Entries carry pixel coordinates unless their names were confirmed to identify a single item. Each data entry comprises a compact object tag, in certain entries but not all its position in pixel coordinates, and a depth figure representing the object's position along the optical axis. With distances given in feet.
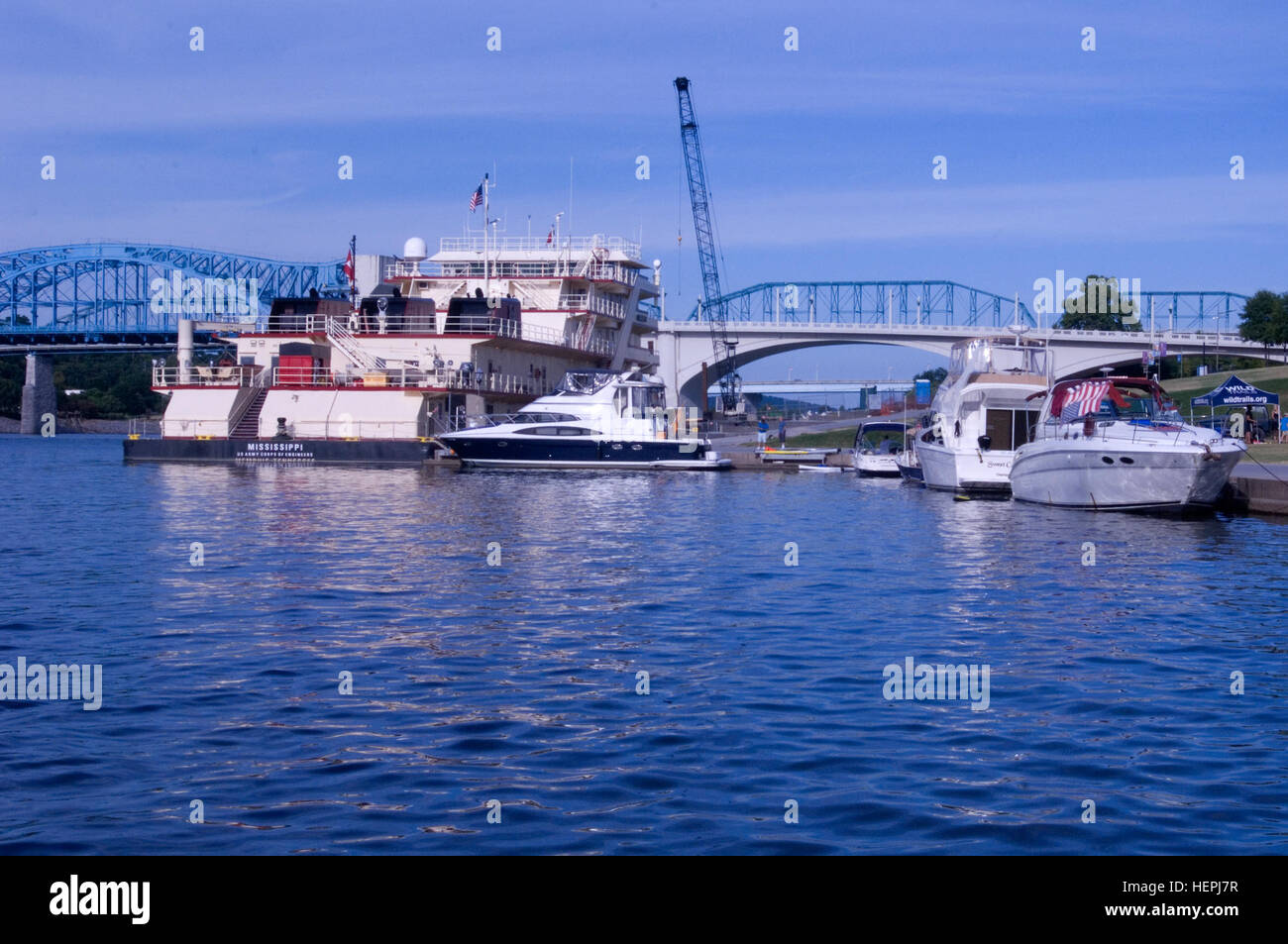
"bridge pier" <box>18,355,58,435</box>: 414.41
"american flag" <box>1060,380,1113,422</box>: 106.11
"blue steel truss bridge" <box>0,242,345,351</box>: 582.76
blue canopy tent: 146.61
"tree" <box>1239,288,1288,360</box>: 326.65
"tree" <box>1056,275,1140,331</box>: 427.74
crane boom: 353.10
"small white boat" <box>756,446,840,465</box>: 177.17
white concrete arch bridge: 371.56
